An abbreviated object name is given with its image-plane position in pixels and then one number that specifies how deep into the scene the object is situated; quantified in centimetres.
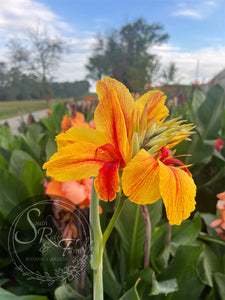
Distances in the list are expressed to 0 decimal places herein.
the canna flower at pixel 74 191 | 55
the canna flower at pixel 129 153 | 29
